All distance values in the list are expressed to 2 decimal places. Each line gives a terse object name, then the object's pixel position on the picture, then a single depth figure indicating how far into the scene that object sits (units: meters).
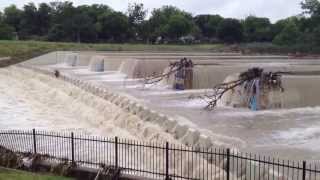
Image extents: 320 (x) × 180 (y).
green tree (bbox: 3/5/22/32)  85.42
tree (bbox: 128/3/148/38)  78.10
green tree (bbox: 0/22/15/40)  70.74
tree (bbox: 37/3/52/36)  83.87
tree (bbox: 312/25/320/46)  50.16
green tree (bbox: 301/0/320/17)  58.88
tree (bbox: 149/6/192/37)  73.86
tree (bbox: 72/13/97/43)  70.98
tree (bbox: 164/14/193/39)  72.62
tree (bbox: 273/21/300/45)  54.19
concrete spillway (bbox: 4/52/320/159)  13.27
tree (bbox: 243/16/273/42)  70.32
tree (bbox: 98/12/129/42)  73.32
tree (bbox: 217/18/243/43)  71.59
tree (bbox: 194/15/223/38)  81.49
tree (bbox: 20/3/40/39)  82.75
